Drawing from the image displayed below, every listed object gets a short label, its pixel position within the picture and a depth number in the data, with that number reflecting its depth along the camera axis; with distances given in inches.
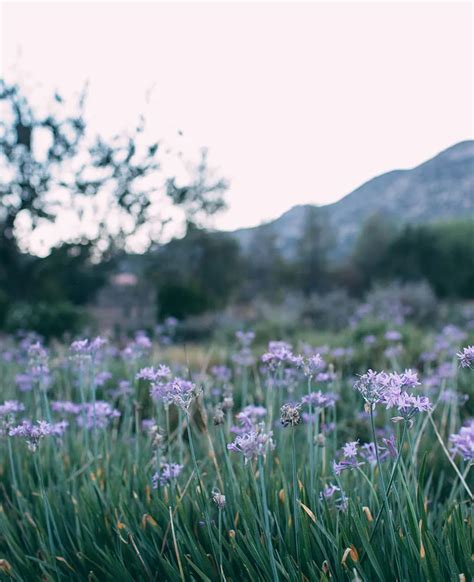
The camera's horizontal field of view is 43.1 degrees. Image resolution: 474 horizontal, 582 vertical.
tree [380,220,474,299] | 1062.4
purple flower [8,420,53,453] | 70.1
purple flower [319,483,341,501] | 76.3
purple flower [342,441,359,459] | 67.0
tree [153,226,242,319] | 972.6
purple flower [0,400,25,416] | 82.0
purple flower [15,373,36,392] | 152.6
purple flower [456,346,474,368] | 58.6
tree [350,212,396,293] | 1162.0
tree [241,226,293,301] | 1191.6
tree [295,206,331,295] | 1214.3
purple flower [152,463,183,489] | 81.9
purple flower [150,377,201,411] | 60.3
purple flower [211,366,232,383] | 138.8
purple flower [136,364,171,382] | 77.4
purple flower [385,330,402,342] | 180.7
